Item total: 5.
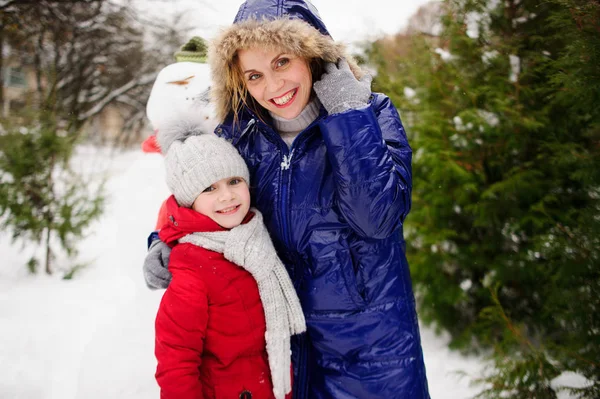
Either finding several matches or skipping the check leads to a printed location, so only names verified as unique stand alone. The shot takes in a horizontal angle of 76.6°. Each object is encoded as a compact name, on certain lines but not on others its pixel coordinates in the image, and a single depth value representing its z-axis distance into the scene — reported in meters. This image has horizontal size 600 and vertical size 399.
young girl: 1.48
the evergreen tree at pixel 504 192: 2.30
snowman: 3.01
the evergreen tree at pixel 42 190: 4.81
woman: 1.56
